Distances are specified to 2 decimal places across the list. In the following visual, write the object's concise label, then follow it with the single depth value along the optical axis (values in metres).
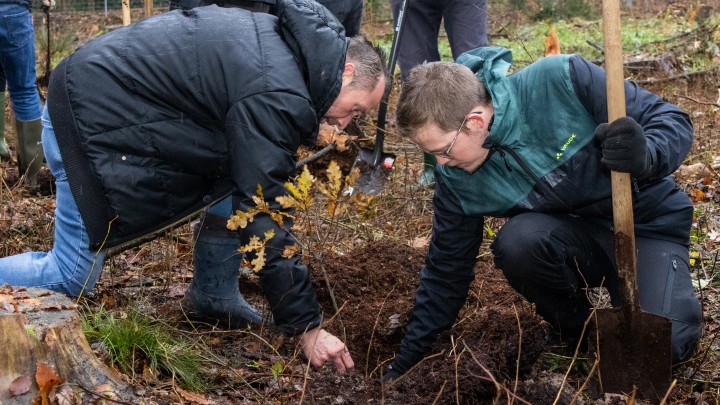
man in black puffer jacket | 3.01
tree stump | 2.64
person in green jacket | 3.05
